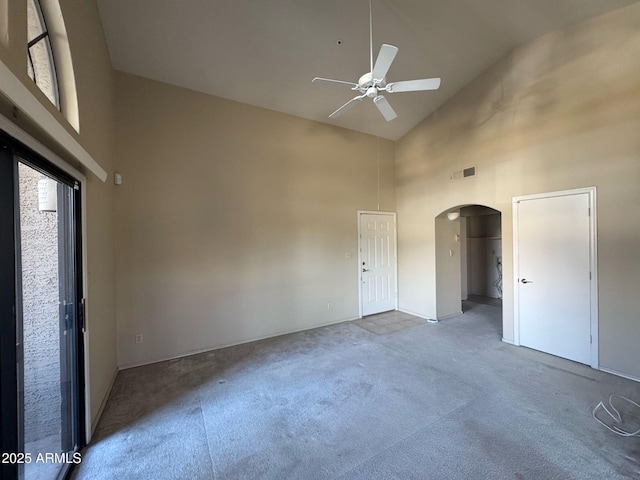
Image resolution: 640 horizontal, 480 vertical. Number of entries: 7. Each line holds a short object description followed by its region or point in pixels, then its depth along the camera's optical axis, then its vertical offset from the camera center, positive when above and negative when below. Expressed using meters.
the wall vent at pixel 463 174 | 4.15 +1.04
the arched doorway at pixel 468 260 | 4.88 -0.57
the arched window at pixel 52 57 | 1.60 +1.30
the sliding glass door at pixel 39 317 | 1.18 -0.43
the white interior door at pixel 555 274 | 3.10 -0.53
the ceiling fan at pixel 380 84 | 2.17 +1.42
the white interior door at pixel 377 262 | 5.11 -0.51
